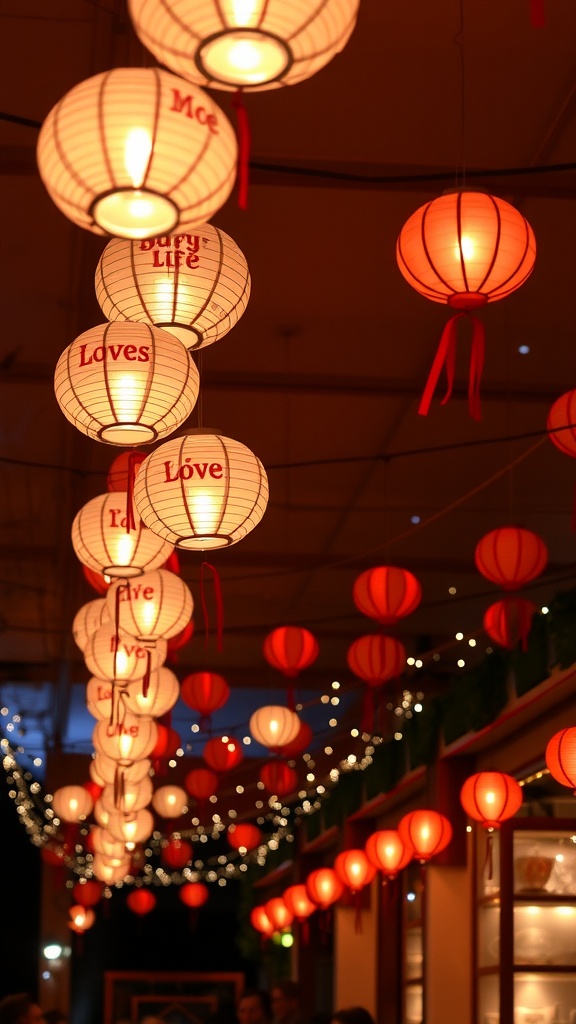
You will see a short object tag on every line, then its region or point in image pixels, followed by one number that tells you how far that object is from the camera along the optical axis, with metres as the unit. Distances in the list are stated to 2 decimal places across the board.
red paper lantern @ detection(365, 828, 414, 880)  9.46
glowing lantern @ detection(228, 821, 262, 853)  14.72
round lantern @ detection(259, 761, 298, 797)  9.56
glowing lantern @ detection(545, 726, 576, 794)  5.97
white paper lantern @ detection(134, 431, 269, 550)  4.07
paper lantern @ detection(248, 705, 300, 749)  9.27
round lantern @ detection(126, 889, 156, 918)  18.27
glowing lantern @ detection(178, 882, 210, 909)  17.47
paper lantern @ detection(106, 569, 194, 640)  5.78
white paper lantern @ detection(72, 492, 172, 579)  5.10
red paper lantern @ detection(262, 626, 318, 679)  8.28
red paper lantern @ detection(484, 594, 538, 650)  6.67
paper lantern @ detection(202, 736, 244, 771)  10.91
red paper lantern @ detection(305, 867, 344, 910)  12.05
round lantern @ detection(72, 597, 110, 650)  6.60
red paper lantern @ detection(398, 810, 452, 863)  8.48
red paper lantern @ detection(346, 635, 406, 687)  8.09
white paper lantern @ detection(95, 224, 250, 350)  3.64
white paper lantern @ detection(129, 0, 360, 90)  2.33
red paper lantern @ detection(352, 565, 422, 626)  7.30
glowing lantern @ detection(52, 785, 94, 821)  12.08
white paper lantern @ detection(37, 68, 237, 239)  2.48
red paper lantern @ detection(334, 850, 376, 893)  10.91
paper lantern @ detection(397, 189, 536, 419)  3.67
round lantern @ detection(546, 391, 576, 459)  5.15
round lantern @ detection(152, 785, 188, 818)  13.16
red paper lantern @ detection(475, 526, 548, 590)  6.59
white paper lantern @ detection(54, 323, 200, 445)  3.68
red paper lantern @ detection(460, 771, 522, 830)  7.28
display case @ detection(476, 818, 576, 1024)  7.32
